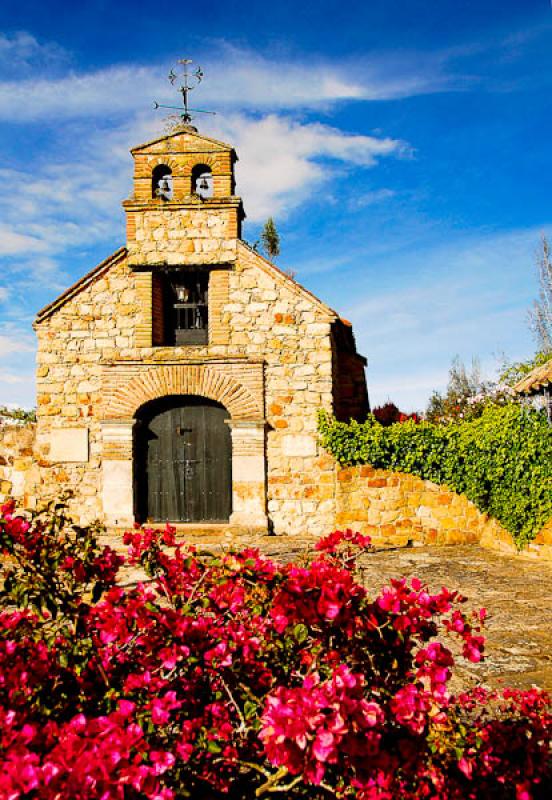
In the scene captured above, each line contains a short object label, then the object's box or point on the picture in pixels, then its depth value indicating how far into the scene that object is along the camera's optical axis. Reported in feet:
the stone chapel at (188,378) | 35.53
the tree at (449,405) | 49.83
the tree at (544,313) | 81.41
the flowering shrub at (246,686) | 5.65
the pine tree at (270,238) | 74.49
